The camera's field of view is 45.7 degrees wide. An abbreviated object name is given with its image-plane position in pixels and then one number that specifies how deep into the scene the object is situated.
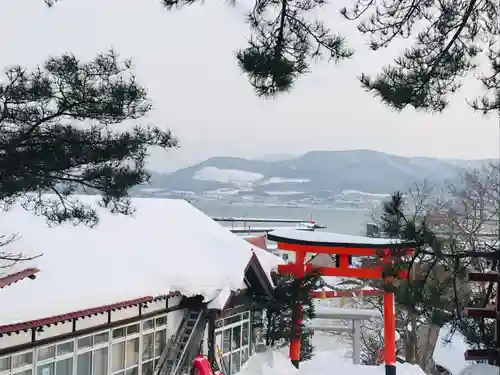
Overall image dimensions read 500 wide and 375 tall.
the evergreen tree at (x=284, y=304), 14.68
